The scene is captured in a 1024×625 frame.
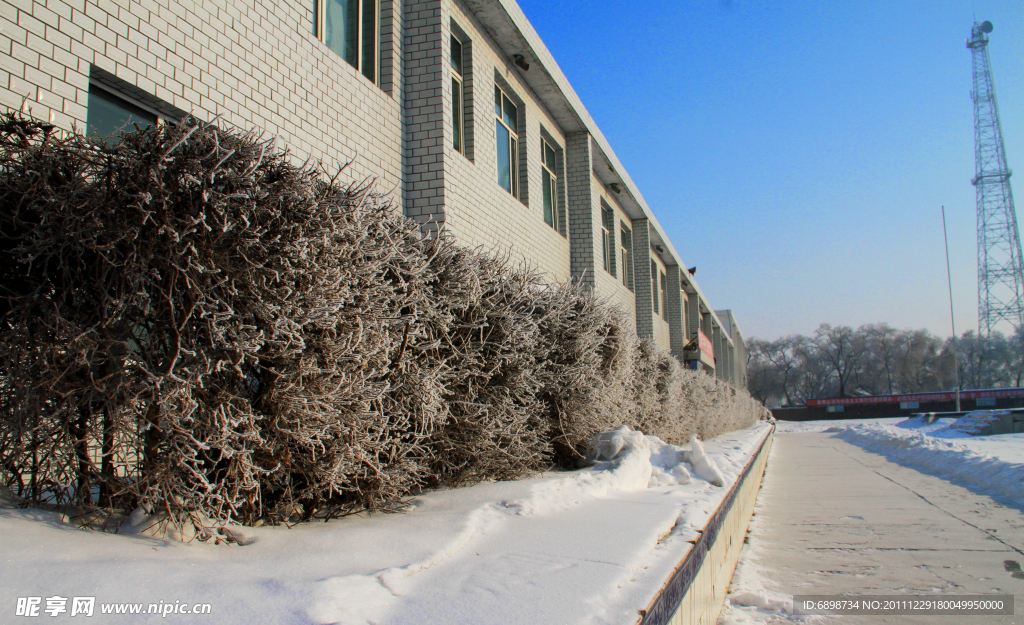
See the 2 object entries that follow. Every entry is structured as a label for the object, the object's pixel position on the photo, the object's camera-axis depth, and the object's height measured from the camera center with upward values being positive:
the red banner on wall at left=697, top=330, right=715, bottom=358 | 29.53 +1.78
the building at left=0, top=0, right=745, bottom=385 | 4.39 +3.24
